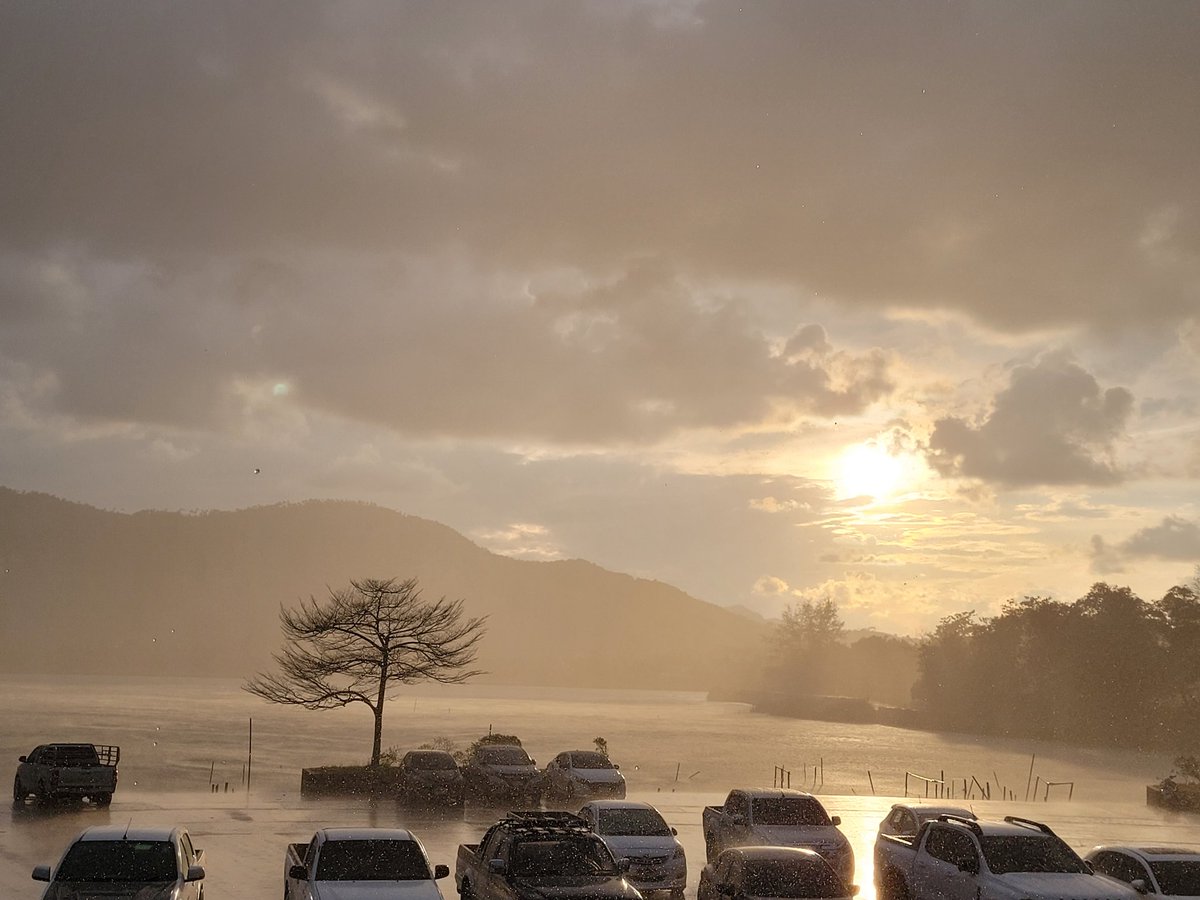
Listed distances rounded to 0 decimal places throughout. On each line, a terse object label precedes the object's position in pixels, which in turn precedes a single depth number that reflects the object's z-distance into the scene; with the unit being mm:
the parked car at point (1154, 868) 15781
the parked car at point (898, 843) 19328
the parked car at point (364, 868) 14797
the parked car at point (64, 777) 32562
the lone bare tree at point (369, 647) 45656
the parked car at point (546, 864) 14953
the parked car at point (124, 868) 14367
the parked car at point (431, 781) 35906
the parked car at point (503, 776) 36844
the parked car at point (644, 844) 19812
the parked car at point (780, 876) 15133
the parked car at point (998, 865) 15656
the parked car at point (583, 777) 34438
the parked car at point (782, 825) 20516
